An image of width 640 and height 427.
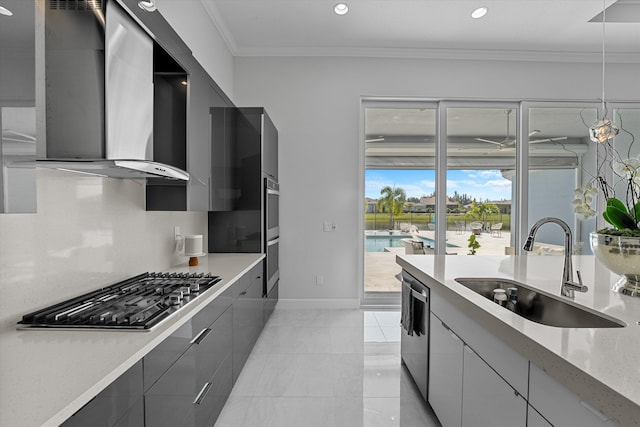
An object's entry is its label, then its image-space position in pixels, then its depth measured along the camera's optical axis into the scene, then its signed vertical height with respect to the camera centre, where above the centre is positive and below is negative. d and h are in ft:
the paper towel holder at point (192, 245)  8.82 -0.90
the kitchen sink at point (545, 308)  4.36 -1.40
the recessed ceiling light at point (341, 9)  11.21 +6.57
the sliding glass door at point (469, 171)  14.89 +1.71
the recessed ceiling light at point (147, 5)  4.99 +3.00
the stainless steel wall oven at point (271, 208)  11.69 +0.07
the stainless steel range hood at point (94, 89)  3.89 +1.49
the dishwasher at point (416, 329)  7.13 -2.59
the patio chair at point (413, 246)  15.06 -1.54
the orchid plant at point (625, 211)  5.26 +0.01
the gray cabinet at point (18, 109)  2.82 +0.84
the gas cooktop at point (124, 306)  4.33 -1.40
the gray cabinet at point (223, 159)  9.05 +1.43
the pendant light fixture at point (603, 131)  8.95 +2.09
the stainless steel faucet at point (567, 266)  4.94 -0.81
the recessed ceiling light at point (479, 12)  11.49 +6.63
